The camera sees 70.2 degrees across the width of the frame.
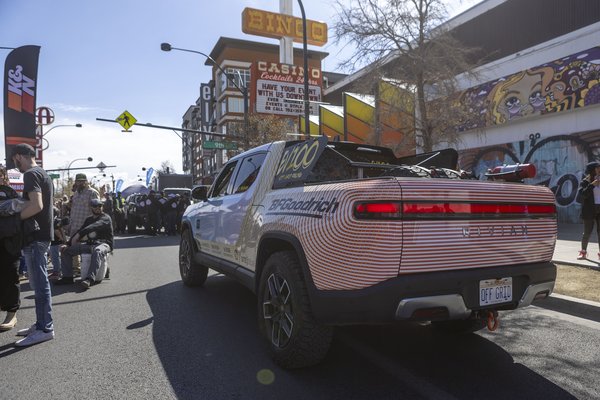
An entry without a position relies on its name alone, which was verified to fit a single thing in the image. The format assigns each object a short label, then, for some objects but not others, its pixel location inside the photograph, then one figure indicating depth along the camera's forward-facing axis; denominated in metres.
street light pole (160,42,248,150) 19.39
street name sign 22.22
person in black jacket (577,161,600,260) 7.34
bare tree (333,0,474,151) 10.25
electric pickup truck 2.64
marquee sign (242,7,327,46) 30.34
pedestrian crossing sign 21.19
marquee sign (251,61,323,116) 18.45
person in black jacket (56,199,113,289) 6.99
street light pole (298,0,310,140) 12.42
